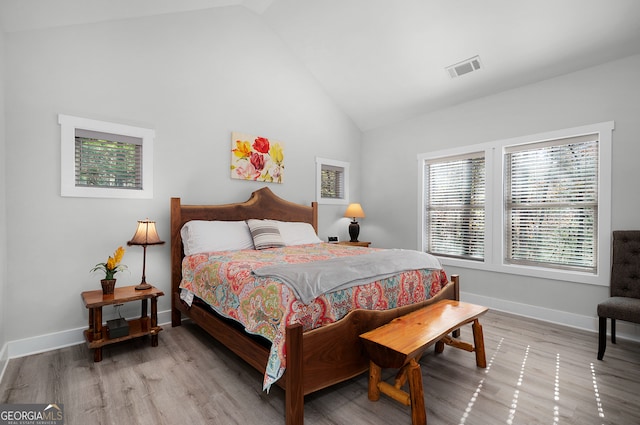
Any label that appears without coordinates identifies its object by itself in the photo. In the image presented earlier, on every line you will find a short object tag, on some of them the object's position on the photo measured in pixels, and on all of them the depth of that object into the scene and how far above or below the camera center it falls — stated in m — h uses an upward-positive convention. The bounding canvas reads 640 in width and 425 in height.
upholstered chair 2.66 -0.52
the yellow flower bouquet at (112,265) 2.69 -0.47
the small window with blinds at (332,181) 4.86 +0.47
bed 1.63 -0.83
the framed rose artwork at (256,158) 3.90 +0.67
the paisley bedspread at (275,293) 1.72 -0.55
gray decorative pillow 3.42 -0.27
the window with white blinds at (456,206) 4.10 +0.08
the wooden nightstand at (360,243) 4.70 -0.48
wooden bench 1.68 -0.74
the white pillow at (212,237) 3.17 -0.28
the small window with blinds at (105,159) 2.81 +0.48
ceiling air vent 3.52 +1.65
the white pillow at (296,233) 3.82 -0.28
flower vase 2.65 -0.64
